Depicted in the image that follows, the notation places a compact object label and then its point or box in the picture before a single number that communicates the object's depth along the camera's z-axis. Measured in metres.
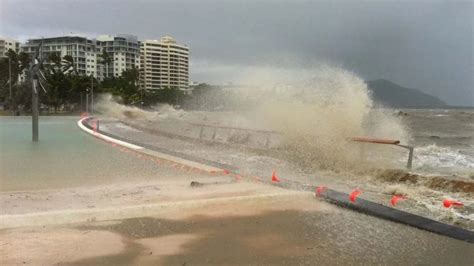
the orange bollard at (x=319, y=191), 7.47
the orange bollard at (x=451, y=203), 7.16
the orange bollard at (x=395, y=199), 7.34
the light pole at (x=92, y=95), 68.57
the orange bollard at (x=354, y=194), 7.02
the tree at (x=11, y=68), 72.81
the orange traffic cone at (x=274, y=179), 8.70
